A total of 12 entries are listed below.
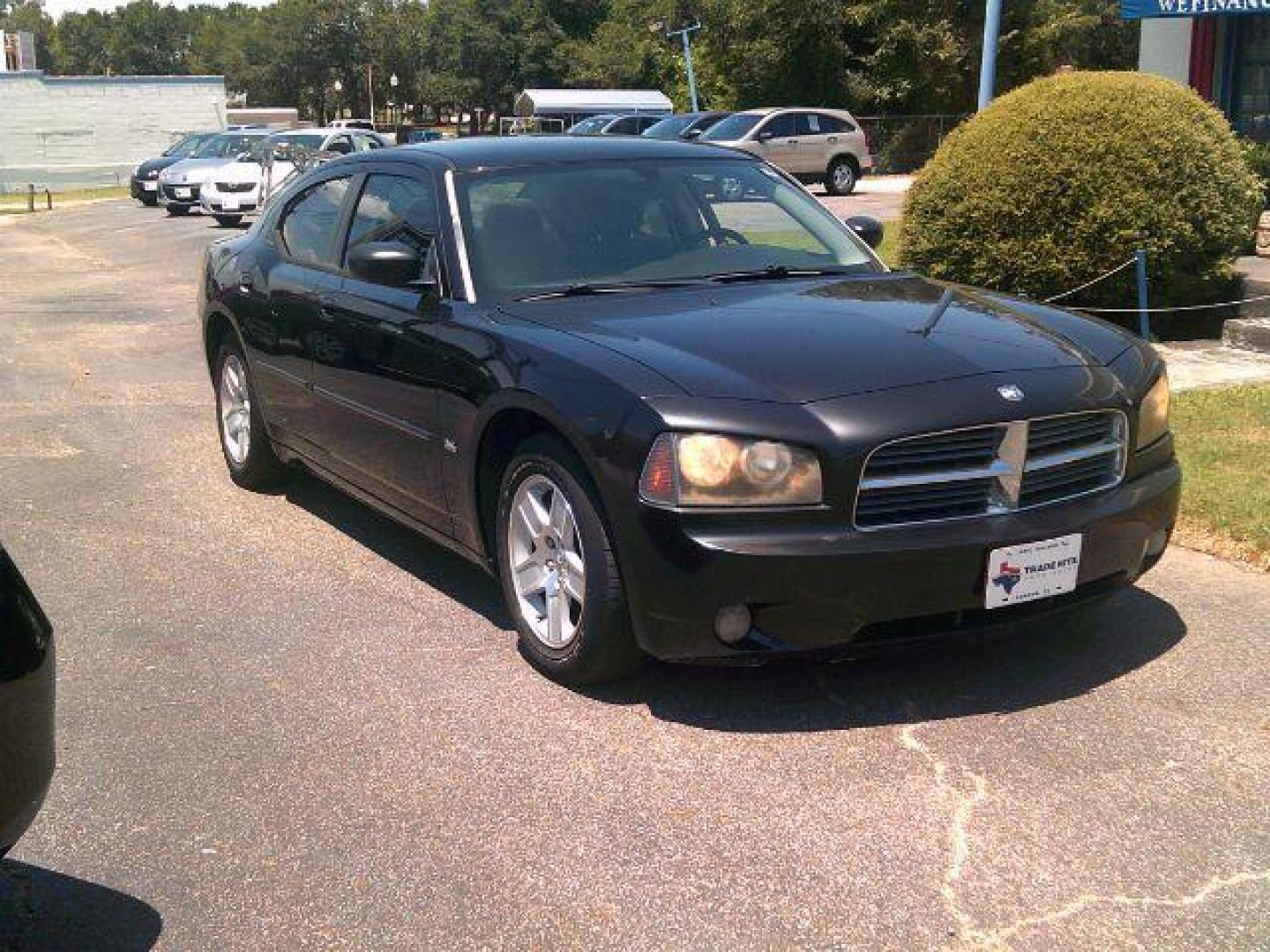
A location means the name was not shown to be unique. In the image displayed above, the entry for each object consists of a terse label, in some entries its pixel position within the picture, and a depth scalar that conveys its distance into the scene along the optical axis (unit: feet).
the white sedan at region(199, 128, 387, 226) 80.33
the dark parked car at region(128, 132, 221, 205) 106.22
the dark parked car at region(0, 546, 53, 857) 8.53
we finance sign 53.11
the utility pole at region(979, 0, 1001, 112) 58.70
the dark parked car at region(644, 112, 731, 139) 98.73
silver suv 94.58
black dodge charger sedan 12.98
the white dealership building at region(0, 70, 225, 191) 206.18
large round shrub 31.83
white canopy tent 175.01
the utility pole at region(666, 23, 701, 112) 144.15
